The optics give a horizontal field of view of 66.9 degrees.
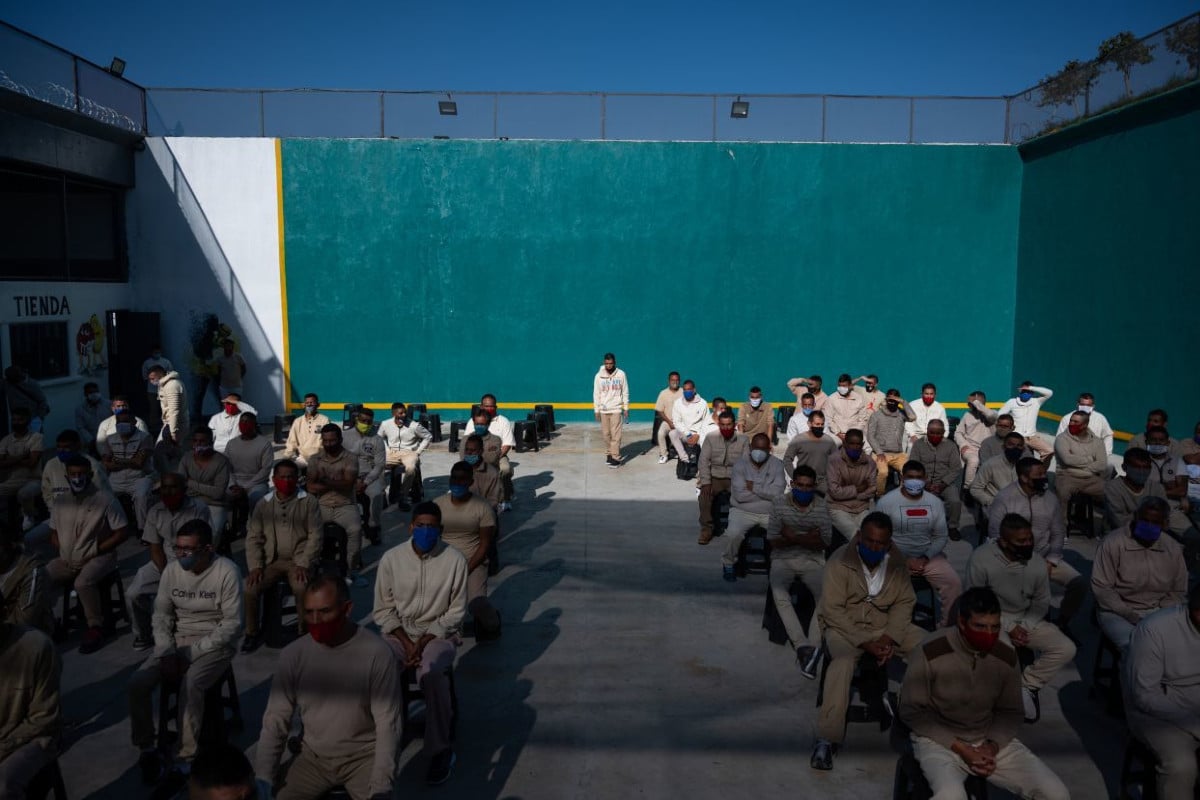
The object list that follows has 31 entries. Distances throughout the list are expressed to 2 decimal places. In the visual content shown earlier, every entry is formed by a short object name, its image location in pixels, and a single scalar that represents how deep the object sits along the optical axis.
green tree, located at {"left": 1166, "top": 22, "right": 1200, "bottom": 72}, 14.05
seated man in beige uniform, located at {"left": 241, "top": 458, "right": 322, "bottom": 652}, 7.76
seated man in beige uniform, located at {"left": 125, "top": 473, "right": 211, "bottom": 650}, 7.31
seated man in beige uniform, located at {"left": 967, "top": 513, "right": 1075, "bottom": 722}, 6.51
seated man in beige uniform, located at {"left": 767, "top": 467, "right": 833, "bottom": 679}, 7.57
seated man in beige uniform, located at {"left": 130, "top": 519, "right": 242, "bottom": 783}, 5.66
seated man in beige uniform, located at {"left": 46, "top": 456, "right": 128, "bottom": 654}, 7.62
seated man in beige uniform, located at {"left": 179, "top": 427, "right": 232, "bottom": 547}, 9.45
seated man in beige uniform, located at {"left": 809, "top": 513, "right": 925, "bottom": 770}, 6.34
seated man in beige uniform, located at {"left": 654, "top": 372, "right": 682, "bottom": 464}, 15.65
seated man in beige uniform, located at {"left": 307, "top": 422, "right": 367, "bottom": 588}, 9.48
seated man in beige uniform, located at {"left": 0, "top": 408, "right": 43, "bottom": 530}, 10.21
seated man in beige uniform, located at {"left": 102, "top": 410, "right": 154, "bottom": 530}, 10.21
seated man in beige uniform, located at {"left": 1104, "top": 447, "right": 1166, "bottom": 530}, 8.69
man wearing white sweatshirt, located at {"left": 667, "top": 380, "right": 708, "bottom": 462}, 14.69
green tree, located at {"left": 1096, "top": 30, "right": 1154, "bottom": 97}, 15.40
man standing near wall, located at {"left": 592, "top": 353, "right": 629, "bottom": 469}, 15.36
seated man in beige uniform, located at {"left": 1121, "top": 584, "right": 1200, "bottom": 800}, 5.07
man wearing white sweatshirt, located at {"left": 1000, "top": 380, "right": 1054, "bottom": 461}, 12.95
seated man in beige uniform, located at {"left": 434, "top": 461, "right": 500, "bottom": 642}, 7.77
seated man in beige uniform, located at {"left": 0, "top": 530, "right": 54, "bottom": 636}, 5.80
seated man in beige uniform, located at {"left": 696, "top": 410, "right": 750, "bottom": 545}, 11.14
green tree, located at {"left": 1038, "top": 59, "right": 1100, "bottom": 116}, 17.14
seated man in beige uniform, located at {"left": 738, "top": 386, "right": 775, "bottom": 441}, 13.84
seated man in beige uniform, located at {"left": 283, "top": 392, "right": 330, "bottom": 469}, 11.62
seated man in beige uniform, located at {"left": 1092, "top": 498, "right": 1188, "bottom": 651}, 6.62
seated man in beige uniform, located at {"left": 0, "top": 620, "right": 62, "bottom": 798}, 4.65
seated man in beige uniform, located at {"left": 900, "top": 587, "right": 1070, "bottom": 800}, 4.89
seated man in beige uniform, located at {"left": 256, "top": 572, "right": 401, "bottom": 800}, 4.48
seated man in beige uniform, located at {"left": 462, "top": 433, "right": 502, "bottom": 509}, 10.05
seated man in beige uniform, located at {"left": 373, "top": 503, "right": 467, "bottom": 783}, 6.24
